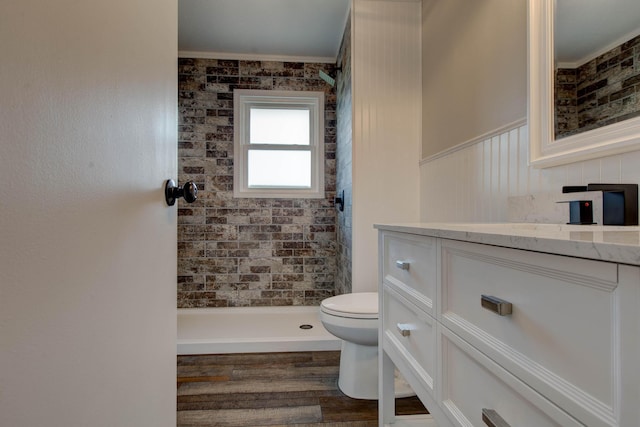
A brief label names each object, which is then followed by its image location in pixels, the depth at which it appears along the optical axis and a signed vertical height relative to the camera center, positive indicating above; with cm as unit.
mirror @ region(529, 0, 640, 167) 84 +40
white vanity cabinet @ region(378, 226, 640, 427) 37 -20
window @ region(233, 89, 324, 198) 307 +67
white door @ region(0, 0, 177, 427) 36 +0
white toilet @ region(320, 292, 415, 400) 158 -66
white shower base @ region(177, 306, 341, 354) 226 -95
